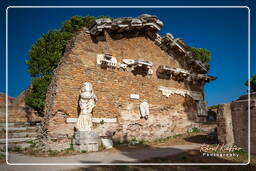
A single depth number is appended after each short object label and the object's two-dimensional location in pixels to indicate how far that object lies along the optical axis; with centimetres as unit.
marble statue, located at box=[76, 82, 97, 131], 923
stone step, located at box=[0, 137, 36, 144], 1031
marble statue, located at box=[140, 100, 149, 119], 1170
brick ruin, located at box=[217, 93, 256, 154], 720
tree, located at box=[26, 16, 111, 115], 1622
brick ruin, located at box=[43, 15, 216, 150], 945
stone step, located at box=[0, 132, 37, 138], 1140
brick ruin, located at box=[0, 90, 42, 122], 1898
